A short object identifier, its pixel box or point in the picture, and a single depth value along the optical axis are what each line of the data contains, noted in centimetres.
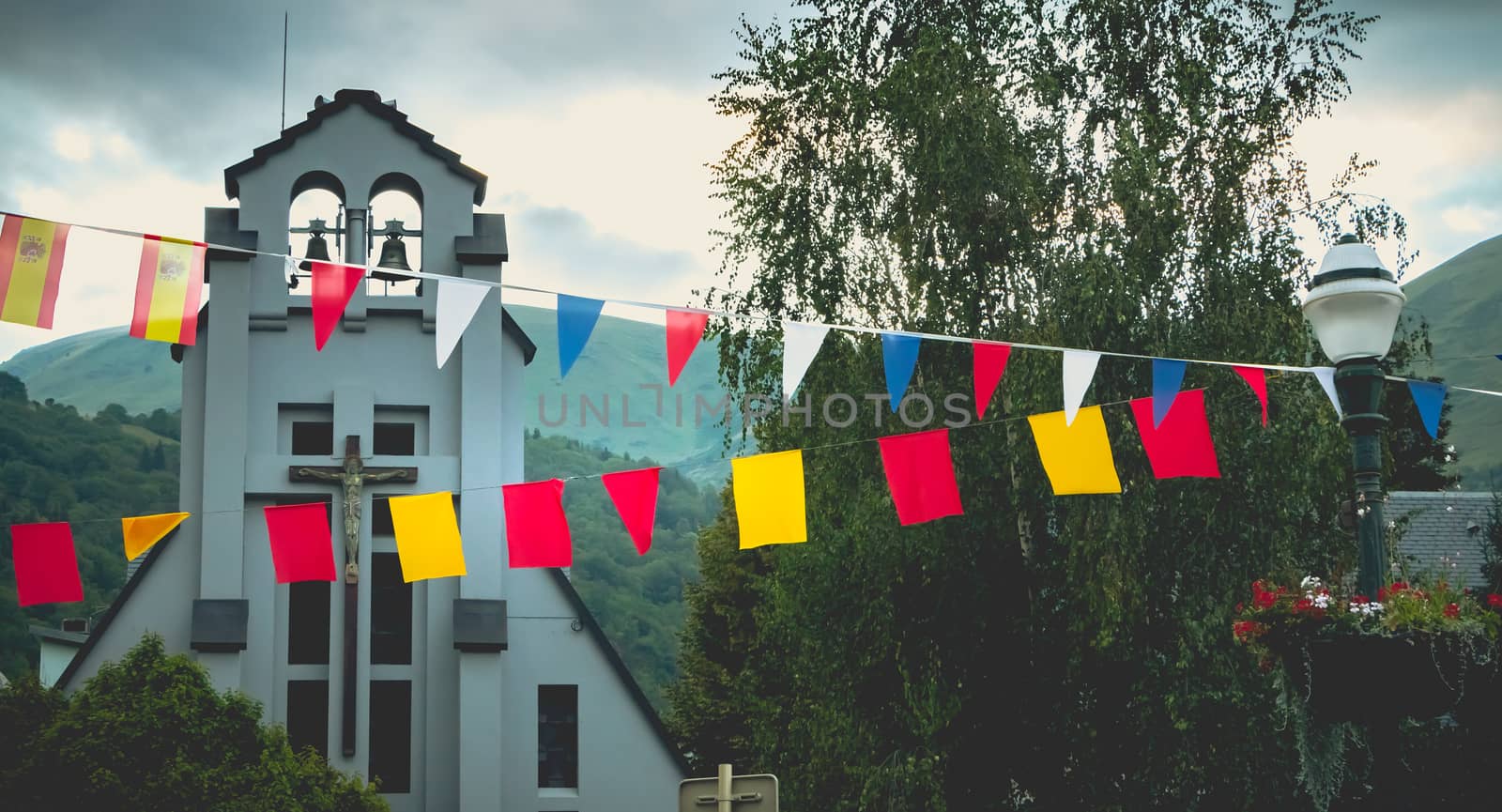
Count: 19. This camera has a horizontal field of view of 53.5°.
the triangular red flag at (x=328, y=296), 1102
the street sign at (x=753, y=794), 877
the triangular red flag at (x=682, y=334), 1055
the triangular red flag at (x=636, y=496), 1163
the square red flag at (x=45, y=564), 1177
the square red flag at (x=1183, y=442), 1132
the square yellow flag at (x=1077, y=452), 1086
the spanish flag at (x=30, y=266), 990
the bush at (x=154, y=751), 1252
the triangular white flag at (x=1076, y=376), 1043
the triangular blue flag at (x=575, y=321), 1026
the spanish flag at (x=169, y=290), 1027
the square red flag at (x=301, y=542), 1252
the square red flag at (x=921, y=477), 1151
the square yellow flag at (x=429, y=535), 1173
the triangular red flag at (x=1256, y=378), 1090
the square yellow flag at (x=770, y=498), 1109
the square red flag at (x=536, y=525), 1205
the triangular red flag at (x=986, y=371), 1154
